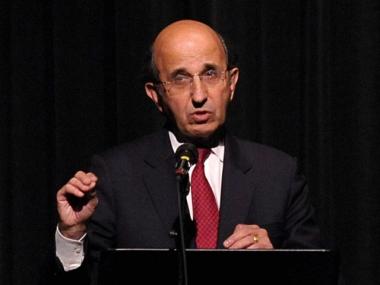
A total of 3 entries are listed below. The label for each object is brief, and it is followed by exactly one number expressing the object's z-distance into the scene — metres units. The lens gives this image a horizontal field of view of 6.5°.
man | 6.38
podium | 5.92
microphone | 5.96
